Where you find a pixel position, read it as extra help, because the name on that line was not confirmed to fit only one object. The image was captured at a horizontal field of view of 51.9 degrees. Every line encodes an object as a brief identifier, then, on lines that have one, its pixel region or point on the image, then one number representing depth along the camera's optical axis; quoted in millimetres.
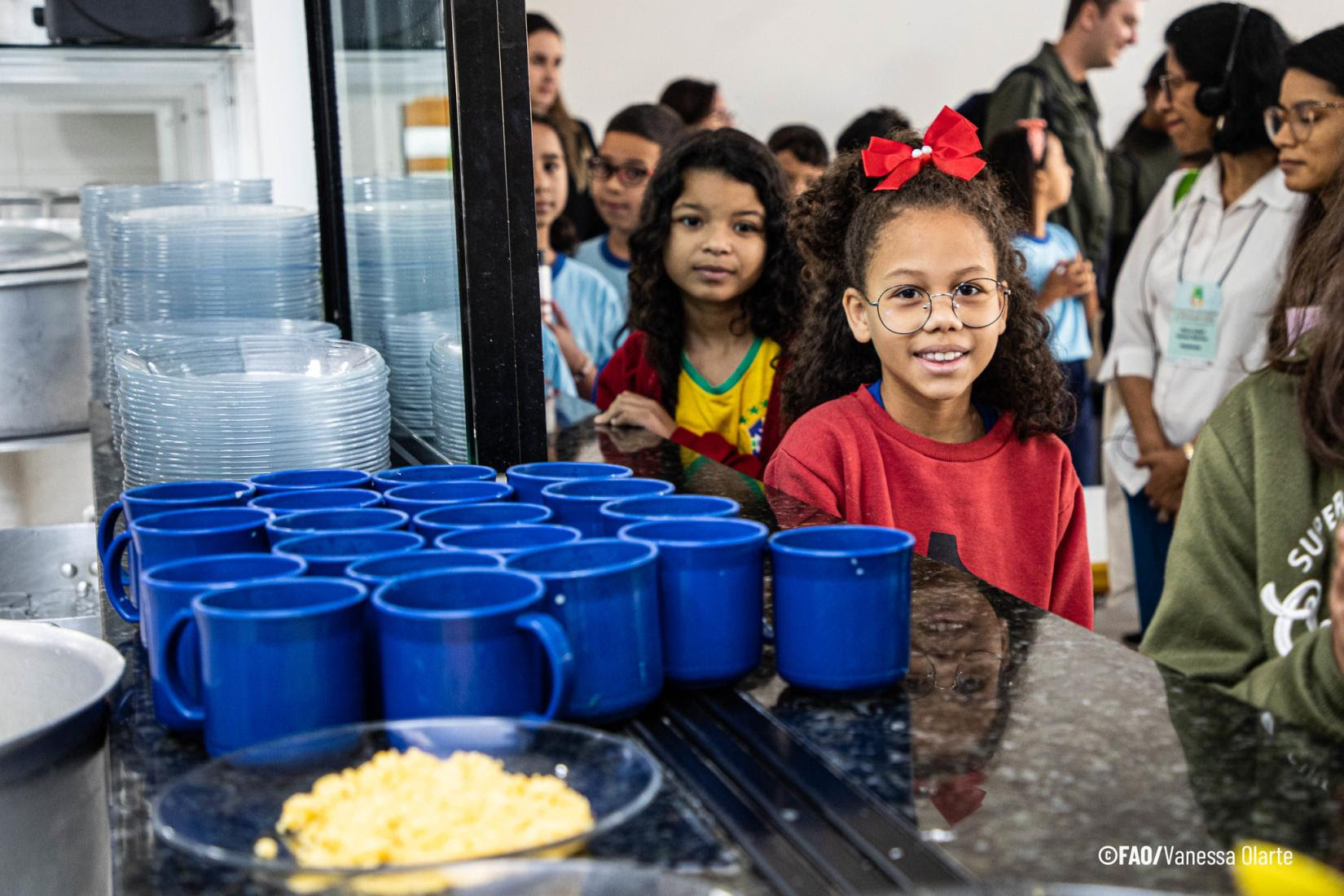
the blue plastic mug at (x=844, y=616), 965
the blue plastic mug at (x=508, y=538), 1072
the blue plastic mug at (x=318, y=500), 1202
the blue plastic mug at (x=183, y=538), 1059
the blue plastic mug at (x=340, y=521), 1108
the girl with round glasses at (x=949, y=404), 1775
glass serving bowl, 734
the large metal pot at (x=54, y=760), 1023
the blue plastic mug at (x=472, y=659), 861
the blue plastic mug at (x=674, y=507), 1128
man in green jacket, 4703
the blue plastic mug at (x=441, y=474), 1332
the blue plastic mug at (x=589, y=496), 1151
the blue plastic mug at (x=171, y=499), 1178
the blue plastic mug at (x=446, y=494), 1205
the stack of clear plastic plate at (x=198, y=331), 1963
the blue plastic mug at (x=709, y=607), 981
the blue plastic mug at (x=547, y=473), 1265
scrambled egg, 708
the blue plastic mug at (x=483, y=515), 1145
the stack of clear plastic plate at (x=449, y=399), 1599
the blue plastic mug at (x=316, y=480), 1304
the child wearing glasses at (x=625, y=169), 3932
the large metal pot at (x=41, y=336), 2623
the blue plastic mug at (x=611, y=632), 904
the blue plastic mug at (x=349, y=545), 1039
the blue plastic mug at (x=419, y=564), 976
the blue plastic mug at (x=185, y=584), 928
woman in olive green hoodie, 1185
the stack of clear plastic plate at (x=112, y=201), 2539
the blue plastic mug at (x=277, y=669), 871
